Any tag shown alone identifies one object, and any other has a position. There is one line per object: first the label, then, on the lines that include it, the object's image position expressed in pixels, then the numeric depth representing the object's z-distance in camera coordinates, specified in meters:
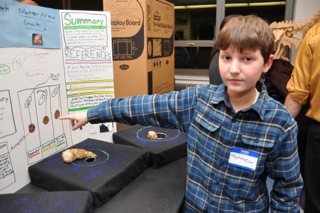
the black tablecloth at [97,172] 0.88
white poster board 0.94
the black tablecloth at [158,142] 1.12
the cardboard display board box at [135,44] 1.67
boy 0.74
